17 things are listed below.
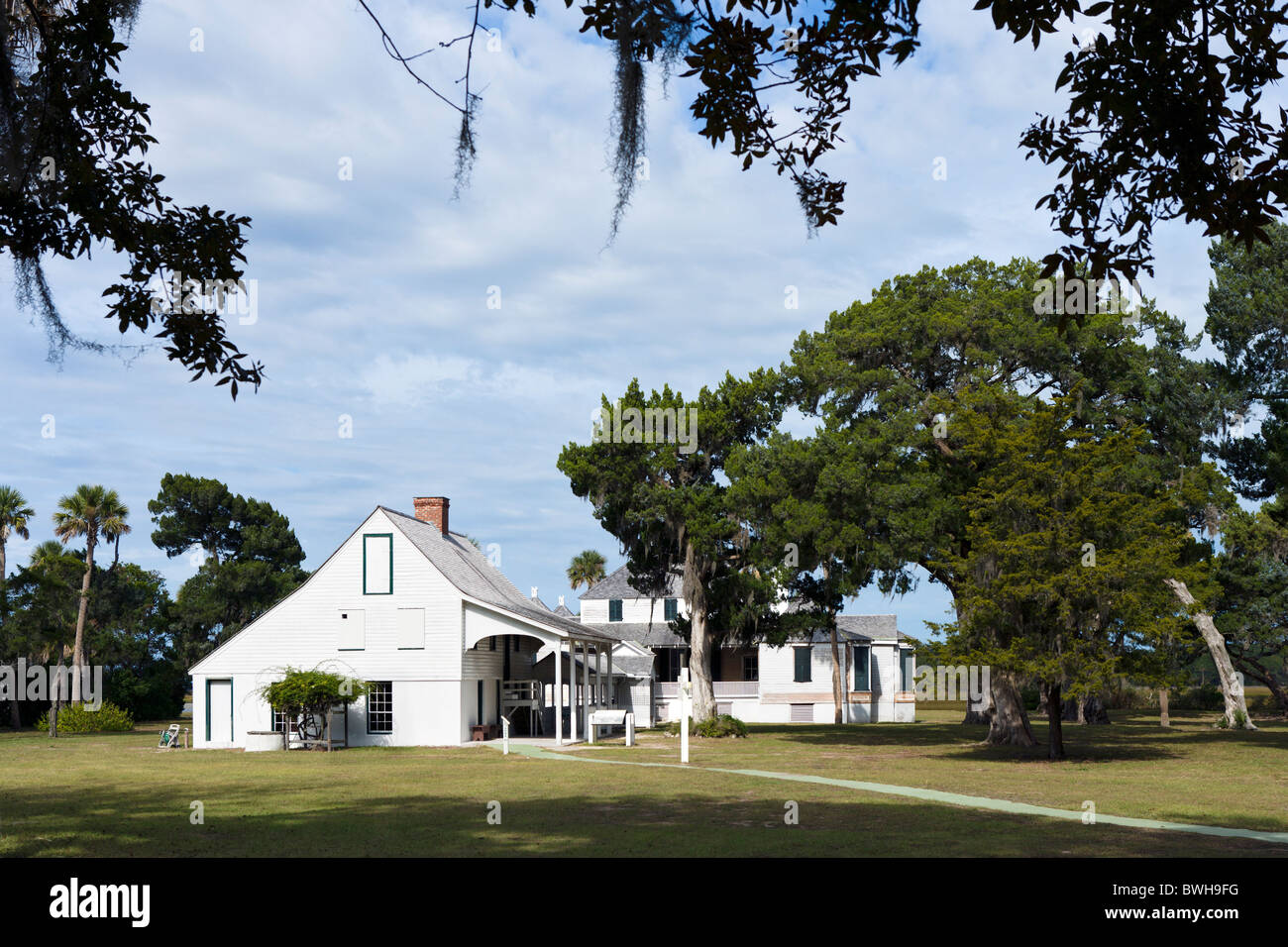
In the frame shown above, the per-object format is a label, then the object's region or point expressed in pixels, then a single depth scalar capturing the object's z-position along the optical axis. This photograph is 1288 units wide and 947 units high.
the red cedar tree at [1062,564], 28.06
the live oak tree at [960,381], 36.22
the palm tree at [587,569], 92.38
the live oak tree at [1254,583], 44.88
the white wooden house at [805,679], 62.75
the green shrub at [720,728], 42.50
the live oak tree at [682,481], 43.88
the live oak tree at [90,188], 8.82
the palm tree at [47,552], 55.72
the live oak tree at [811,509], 36.78
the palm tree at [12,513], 58.22
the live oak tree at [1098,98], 7.75
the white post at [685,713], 28.44
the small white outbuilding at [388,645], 38.19
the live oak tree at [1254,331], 37.50
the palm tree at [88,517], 58.25
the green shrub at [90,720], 51.06
